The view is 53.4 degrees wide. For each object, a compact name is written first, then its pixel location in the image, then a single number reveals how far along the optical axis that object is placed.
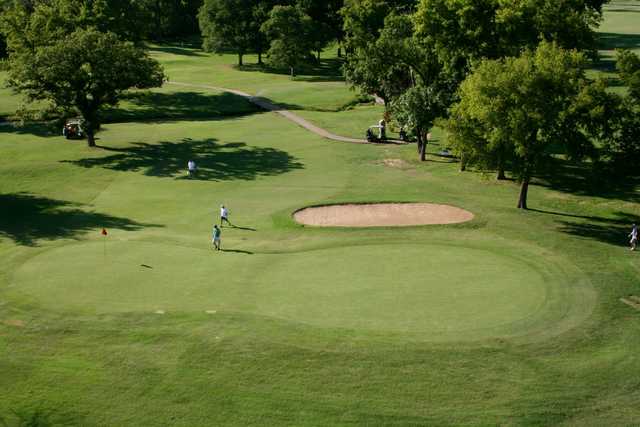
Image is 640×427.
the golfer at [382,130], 76.69
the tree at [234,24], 129.00
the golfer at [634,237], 42.84
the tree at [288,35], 120.69
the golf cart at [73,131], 78.75
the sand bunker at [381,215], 49.66
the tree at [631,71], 48.56
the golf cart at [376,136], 76.56
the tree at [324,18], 131.38
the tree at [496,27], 57.38
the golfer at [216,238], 42.41
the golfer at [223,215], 48.75
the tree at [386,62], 68.46
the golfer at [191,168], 63.84
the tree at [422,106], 64.06
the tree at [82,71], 66.94
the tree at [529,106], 46.50
